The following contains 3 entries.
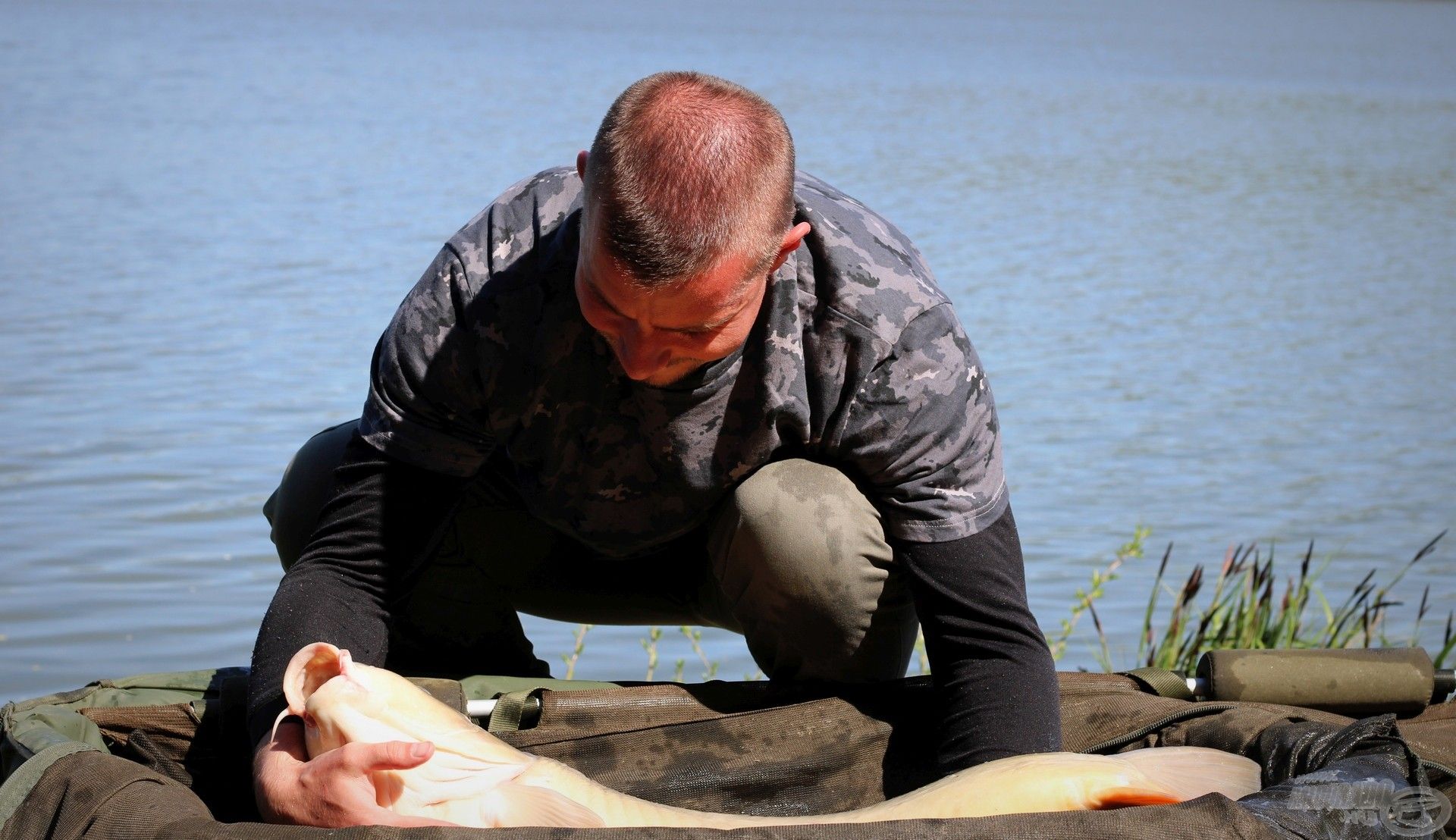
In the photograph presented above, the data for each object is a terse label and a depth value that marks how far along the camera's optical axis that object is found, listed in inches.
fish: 86.1
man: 93.0
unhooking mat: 96.1
